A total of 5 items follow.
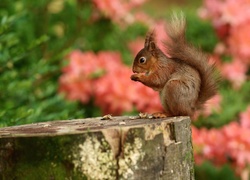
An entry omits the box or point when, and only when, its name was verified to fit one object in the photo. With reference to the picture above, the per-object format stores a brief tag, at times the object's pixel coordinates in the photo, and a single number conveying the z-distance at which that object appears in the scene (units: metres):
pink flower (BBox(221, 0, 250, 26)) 10.99
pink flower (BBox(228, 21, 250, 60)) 11.13
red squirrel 5.86
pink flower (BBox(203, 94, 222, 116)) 9.91
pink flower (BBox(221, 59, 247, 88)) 11.22
